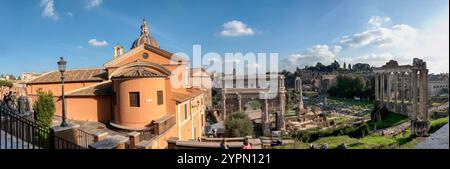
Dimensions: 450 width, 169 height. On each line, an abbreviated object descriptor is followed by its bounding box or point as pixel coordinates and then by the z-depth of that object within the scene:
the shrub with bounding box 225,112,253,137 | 26.97
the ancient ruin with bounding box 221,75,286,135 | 38.16
